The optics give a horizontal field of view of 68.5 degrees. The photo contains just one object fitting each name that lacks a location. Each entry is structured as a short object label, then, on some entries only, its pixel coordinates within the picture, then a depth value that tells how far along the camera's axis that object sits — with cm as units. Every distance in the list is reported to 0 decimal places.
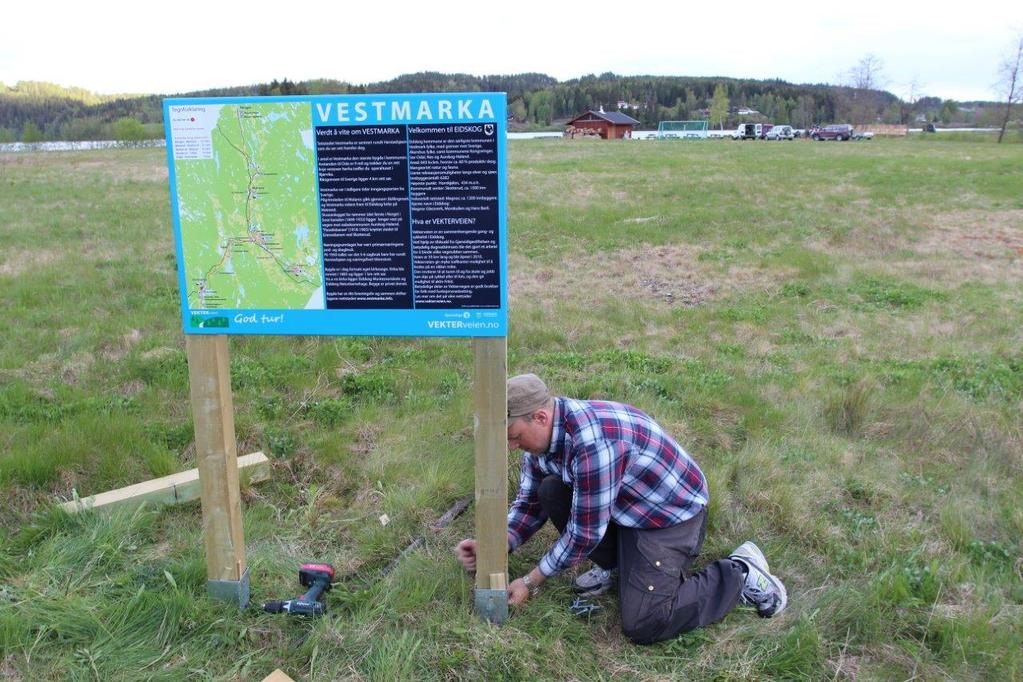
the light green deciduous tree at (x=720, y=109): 10906
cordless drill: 337
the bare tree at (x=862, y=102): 9075
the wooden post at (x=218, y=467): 328
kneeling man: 326
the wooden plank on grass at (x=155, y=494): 414
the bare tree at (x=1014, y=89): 6397
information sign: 294
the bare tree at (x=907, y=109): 10375
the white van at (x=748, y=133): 6424
